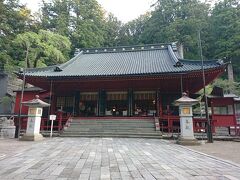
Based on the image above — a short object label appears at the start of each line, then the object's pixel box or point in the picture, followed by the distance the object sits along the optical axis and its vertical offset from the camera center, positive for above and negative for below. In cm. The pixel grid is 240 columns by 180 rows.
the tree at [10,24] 2697 +1326
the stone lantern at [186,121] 1096 -8
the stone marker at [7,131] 1425 -92
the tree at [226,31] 3662 +1656
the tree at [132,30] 5031 +2233
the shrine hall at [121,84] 1681 +313
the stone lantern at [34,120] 1196 -12
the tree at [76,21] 3634 +1793
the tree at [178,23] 4050 +1972
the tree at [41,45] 2202 +794
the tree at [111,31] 4616 +2076
